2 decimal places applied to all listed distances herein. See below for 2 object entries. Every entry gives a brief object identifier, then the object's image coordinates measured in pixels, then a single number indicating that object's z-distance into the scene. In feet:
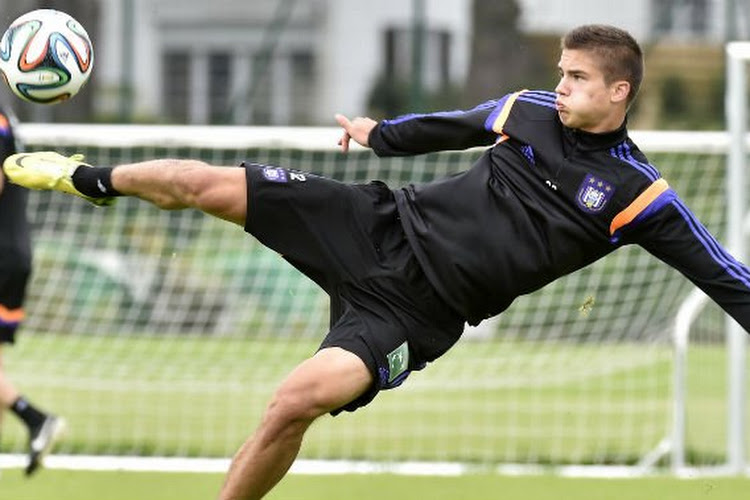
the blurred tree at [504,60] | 118.83
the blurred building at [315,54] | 116.06
